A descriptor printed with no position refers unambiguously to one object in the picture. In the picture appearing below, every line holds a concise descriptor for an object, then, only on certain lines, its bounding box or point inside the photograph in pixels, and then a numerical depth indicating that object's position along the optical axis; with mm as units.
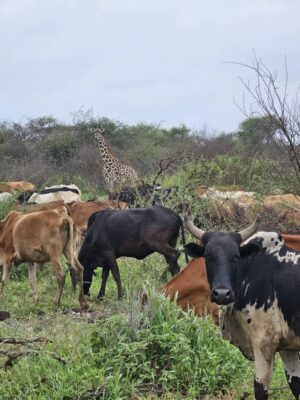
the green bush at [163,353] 11611
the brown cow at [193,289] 15466
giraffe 40558
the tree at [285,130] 18296
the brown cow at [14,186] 36981
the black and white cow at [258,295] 10494
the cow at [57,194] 32689
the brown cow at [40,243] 19949
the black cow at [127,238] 21341
